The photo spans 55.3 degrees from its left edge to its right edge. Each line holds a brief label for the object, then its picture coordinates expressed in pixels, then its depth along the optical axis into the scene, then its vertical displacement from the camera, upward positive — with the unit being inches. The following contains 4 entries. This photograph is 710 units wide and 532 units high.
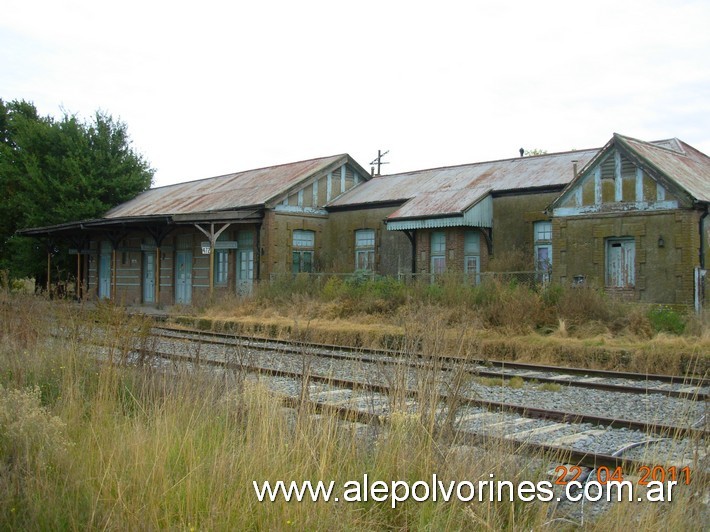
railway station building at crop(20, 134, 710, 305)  661.9 +58.9
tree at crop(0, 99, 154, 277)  1304.1 +185.3
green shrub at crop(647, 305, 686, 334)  516.4 -39.8
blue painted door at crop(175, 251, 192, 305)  1077.6 -10.6
